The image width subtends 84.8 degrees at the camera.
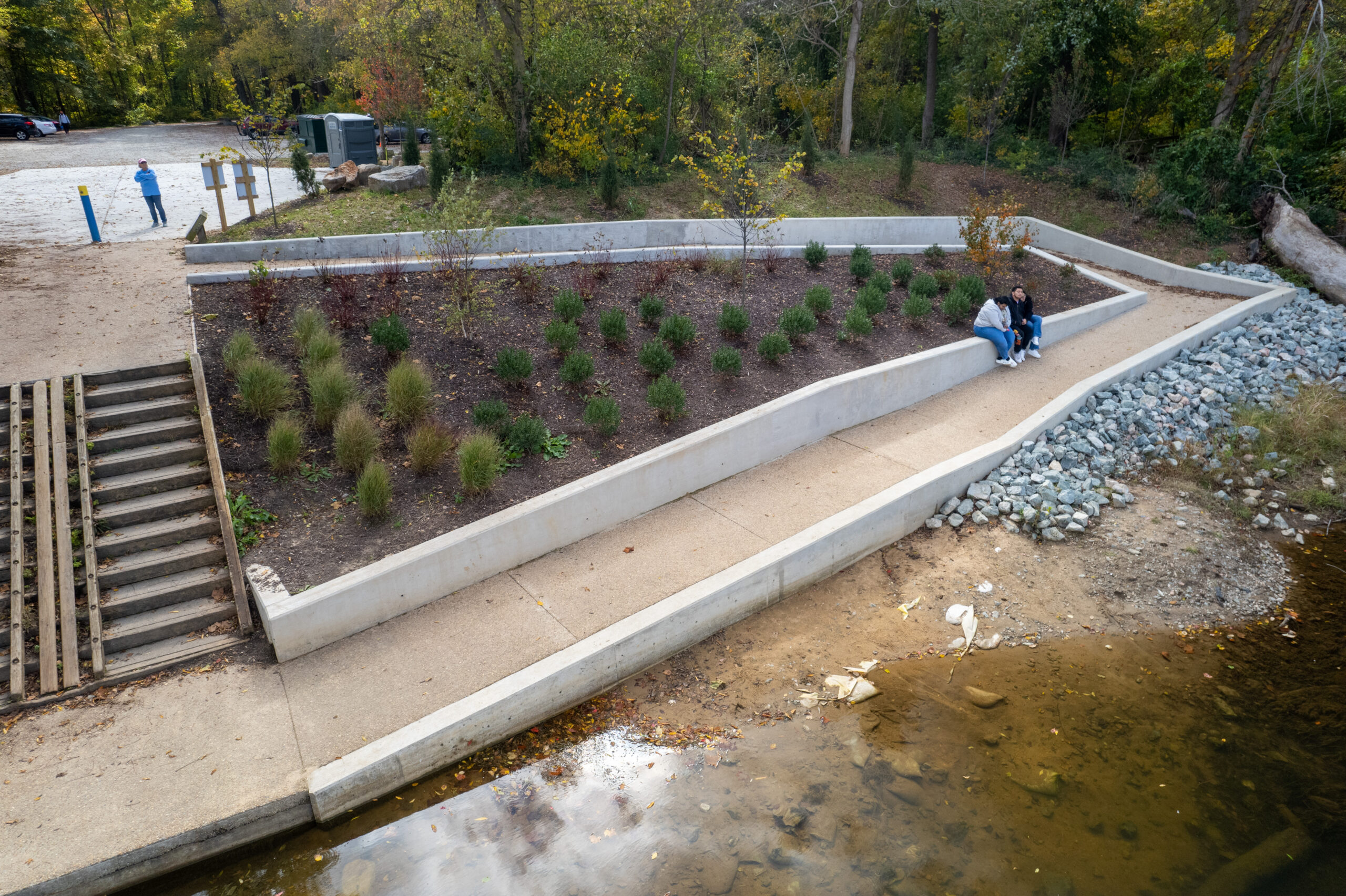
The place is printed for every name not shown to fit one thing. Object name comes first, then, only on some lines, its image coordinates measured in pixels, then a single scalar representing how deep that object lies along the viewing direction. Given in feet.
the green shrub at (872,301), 35.24
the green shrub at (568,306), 32.40
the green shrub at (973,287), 37.65
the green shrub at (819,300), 35.17
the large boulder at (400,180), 52.60
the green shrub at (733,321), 32.37
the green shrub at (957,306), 36.06
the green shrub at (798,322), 32.35
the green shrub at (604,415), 25.52
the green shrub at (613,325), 30.96
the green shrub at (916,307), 34.96
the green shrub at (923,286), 38.22
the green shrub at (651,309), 32.91
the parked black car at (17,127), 88.58
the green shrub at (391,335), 28.45
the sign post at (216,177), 40.47
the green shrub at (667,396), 26.40
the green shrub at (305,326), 28.84
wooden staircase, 18.70
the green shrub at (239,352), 26.53
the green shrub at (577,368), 27.73
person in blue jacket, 45.68
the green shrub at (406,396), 25.36
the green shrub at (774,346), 30.71
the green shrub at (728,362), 29.14
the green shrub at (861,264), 40.34
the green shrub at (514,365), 27.78
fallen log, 42.11
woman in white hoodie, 34.88
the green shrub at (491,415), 25.30
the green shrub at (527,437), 24.75
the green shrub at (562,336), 29.71
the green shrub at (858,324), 32.96
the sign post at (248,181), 42.55
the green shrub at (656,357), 29.14
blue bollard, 42.23
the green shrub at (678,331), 31.24
